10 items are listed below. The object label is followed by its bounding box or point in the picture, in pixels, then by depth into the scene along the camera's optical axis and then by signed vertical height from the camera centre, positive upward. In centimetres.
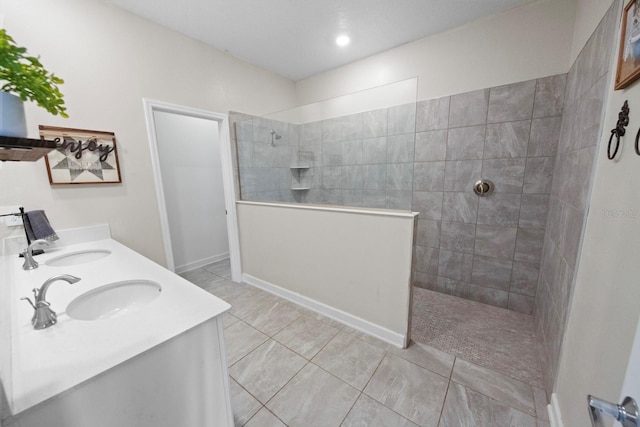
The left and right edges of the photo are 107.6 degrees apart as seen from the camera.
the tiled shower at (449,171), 193 +3
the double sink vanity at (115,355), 61 -52
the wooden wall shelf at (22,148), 63 +10
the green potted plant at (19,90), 57 +25
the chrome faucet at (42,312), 82 -46
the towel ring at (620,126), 83 +16
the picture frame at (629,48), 76 +42
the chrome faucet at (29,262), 133 -46
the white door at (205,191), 218 -17
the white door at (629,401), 40 -41
